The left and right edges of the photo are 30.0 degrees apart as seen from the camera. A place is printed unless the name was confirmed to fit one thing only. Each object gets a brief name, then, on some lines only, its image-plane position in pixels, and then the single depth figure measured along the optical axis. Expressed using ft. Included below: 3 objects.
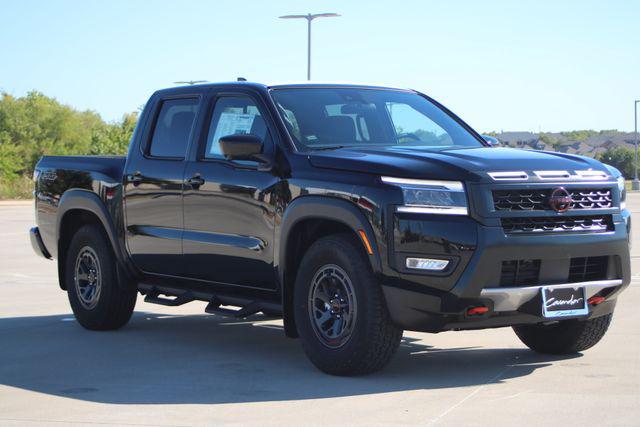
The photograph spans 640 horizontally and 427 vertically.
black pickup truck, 22.48
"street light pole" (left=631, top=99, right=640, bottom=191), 273.54
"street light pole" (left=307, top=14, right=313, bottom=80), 130.93
